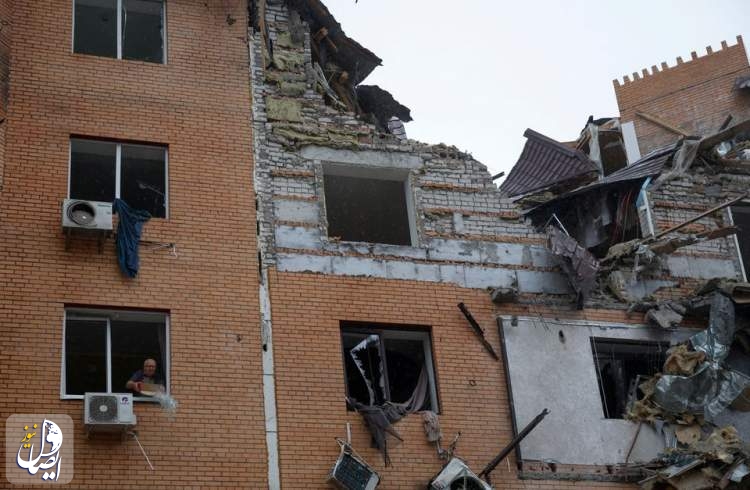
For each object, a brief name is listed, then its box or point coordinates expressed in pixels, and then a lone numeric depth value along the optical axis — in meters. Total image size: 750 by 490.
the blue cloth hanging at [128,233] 16.19
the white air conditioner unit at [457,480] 15.85
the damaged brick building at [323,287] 15.70
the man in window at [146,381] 15.41
